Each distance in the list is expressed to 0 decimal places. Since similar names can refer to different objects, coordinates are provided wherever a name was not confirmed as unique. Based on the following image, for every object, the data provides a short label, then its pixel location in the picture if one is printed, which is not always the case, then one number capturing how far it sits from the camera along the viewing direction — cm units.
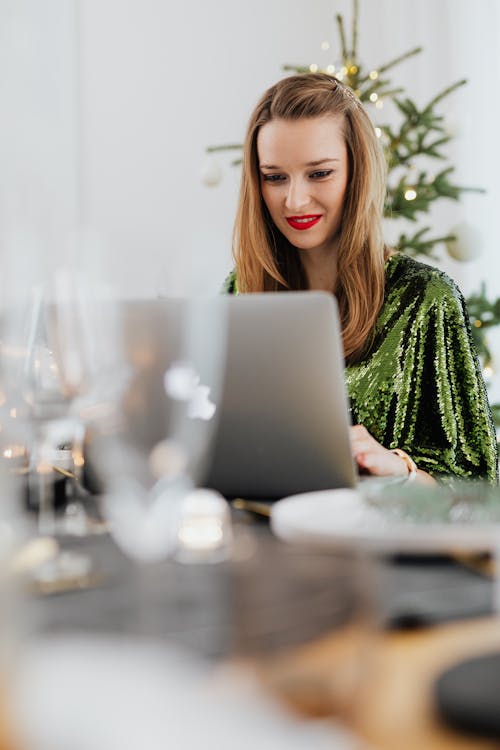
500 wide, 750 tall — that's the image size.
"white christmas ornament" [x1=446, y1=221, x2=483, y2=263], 262
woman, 154
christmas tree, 253
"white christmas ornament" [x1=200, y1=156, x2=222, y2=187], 273
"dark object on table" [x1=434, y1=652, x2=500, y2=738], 38
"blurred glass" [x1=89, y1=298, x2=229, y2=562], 84
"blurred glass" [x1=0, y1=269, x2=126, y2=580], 80
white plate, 57
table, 31
